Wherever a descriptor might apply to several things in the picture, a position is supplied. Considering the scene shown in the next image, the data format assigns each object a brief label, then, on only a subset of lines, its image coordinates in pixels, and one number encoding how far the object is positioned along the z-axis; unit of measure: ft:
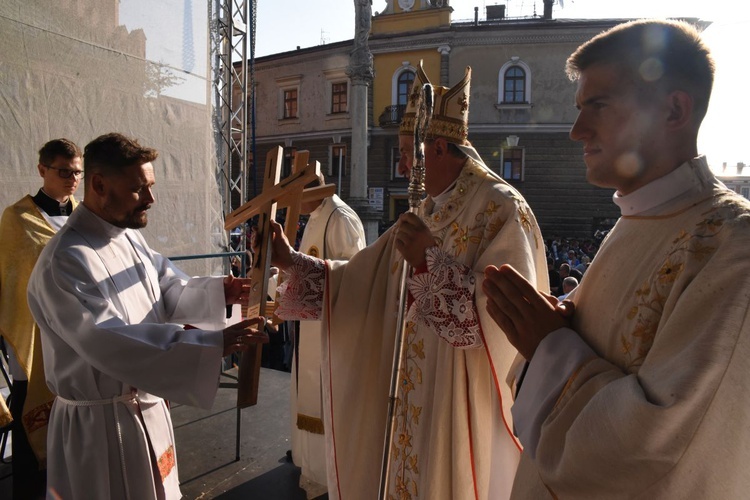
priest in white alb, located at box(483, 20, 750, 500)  3.54
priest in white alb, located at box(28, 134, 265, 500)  6.73
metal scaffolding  25.81
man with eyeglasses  11.28
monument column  54.49
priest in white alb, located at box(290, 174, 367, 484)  12.78
